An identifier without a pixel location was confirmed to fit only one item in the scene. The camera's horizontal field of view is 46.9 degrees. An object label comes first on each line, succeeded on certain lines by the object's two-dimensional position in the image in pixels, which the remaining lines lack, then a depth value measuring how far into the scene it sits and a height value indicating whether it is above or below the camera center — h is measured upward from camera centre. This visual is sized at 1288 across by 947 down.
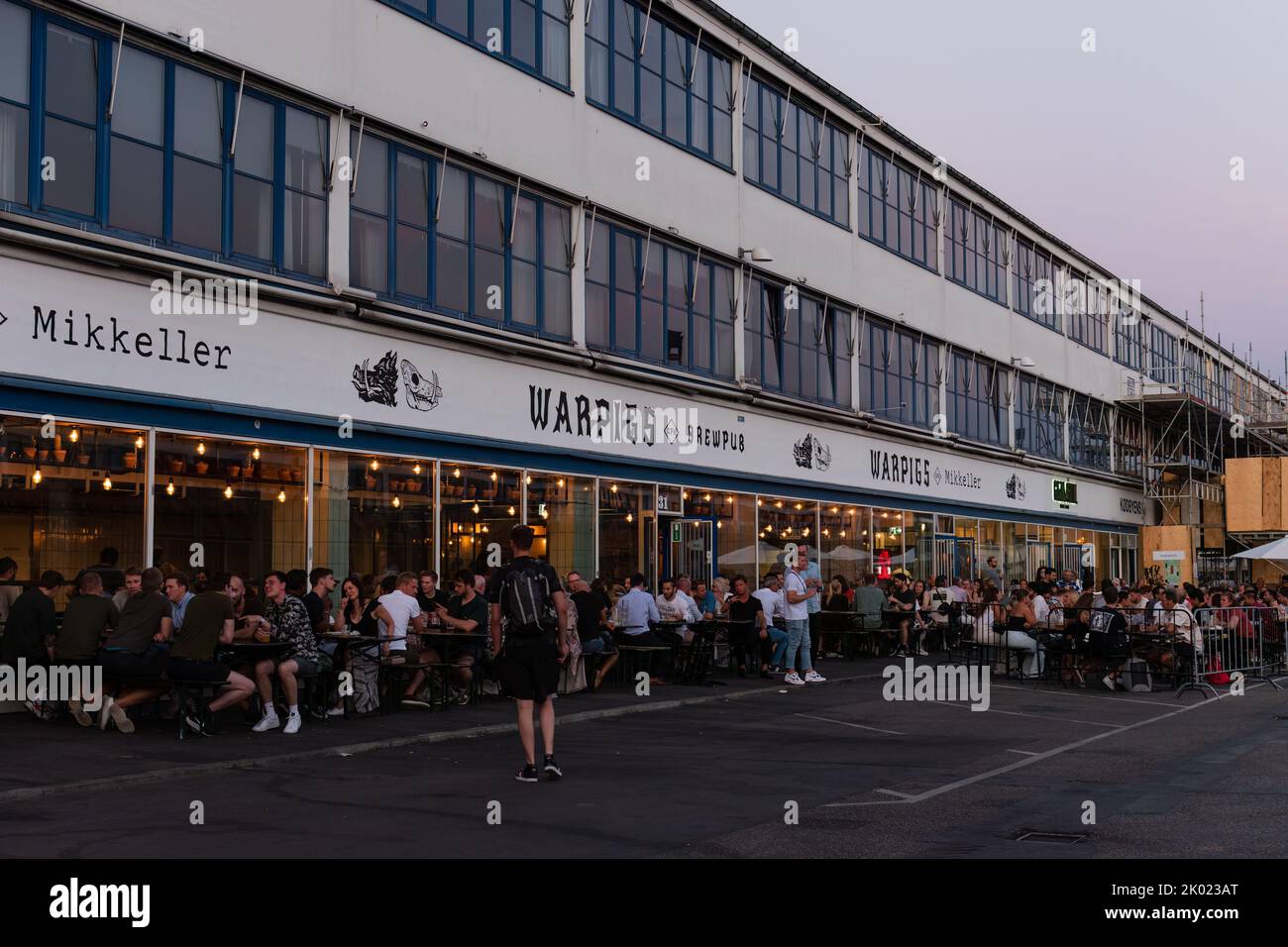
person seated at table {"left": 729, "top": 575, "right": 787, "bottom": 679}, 23.36 -0.86
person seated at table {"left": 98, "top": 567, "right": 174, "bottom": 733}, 14.66 -0.80
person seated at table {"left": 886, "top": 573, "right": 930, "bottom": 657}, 30.97 -0.84
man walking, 12.05 -0.57
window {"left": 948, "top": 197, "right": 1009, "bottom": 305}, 44.31 +9.73
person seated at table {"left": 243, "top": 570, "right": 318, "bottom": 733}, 15.24 -0.87
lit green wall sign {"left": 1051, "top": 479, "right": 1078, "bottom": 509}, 50.47 +2.53
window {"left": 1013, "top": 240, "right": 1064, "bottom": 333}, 49.72 +9.62
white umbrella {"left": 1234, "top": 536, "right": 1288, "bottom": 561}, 29.58 +0.32
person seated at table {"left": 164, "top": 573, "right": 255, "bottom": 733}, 14.51 -0.80
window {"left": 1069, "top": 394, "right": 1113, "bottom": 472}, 53.34 +4.94
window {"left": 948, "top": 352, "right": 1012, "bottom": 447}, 43.25 +5.06
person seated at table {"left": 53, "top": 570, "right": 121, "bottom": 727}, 14.95 -0.59
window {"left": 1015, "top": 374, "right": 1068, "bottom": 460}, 48.53 +5.03
